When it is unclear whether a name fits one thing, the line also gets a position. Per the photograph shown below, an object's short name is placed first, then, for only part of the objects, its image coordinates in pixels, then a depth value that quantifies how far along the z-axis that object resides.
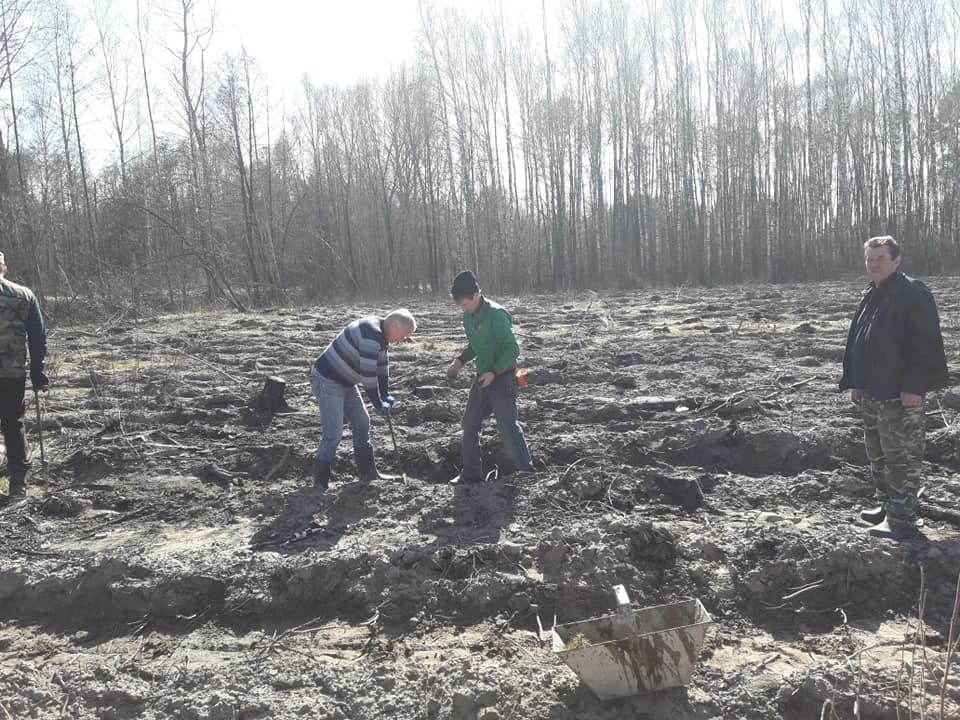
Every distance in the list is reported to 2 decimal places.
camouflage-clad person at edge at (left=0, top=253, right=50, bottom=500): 5.56
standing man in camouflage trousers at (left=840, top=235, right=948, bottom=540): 3.97
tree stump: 8.13
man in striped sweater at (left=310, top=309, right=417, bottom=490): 5.32
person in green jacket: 5.31
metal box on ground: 2.95
